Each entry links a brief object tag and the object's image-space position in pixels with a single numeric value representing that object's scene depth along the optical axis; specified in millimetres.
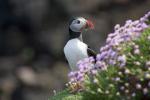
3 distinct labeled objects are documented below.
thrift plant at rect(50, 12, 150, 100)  13192
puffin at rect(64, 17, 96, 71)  15977
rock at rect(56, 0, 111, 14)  38237
